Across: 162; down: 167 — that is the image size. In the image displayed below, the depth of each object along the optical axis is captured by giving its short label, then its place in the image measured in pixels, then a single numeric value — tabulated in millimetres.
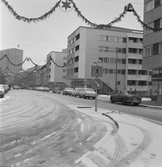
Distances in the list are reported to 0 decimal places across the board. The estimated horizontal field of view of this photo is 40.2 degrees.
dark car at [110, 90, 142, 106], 22547
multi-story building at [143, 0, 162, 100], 27938
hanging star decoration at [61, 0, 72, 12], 9469
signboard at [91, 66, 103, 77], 13660
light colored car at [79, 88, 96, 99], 32847
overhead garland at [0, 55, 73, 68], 26378
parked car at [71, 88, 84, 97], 36944
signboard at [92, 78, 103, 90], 13469
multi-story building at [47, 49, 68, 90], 94625
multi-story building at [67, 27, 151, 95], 61469
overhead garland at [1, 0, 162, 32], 9566
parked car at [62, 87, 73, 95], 43369
